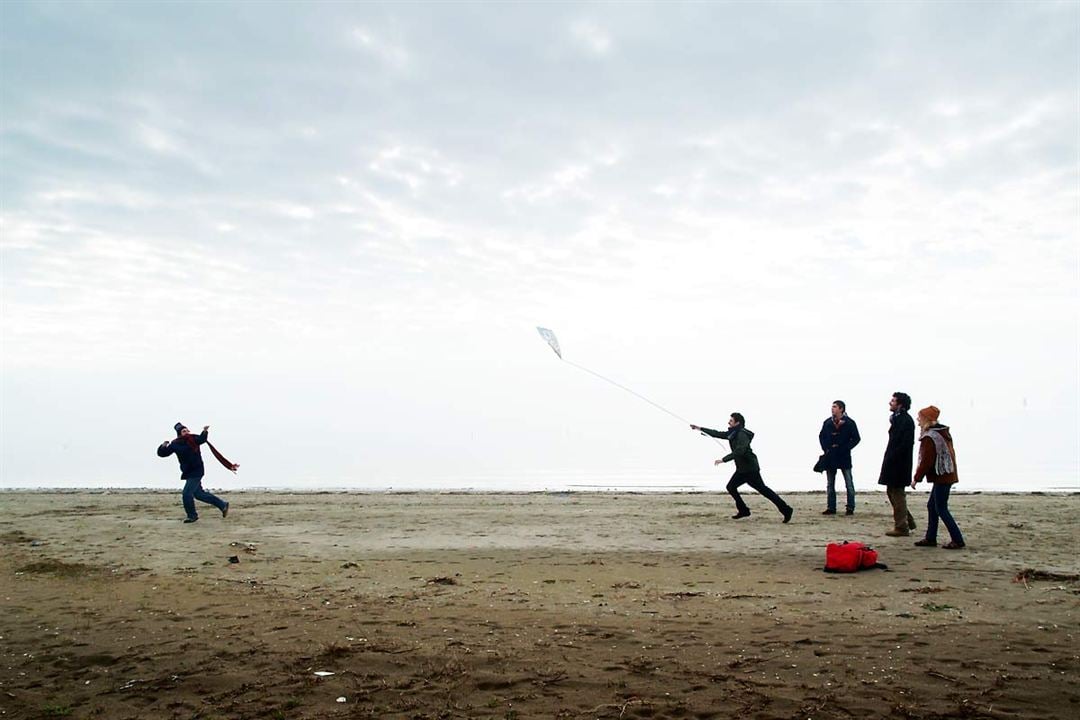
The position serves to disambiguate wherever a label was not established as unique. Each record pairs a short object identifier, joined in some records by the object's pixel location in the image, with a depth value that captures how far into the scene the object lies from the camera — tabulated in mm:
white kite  15328
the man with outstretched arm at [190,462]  15297
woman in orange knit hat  10844
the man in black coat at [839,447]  14984
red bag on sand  9461
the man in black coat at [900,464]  12047
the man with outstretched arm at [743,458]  14312
